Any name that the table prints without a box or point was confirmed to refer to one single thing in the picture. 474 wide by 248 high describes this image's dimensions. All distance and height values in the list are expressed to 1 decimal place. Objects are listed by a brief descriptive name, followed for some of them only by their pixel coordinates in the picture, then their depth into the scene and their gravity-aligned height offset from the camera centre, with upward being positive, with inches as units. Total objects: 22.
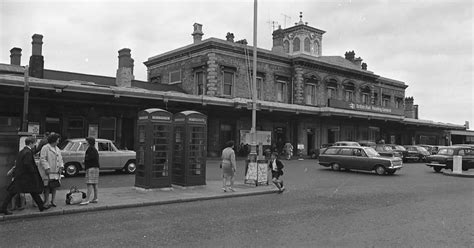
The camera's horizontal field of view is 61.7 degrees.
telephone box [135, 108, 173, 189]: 508.1 -9.3
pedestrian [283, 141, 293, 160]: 1291.8 -23.8
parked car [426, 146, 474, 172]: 940.6 -27.8
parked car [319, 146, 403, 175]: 845.2 -33.0
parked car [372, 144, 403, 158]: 1175.4 -7.8
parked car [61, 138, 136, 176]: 671.8 -29.2
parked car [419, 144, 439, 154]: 1453.7 -10.1
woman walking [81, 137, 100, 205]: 415.2 -28.4
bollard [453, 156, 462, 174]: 886.9 -39.2
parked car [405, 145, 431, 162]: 1354.6 -27.6
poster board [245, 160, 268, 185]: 606.5 -46.0
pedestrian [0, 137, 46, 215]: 353.1 -35.0
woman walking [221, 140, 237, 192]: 520.4 -26.8
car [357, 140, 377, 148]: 1257.0 +3.7
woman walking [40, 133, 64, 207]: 385.4 -25.2
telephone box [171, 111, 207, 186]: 548.1 -8.8
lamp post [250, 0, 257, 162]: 709.3 +83.2
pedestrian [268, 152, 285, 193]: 564.1 -39.5
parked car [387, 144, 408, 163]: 1327.3 -17.8
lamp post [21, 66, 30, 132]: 547.8 +59.7
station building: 944.9 +132.9
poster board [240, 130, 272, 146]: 1269.7 +19.2
